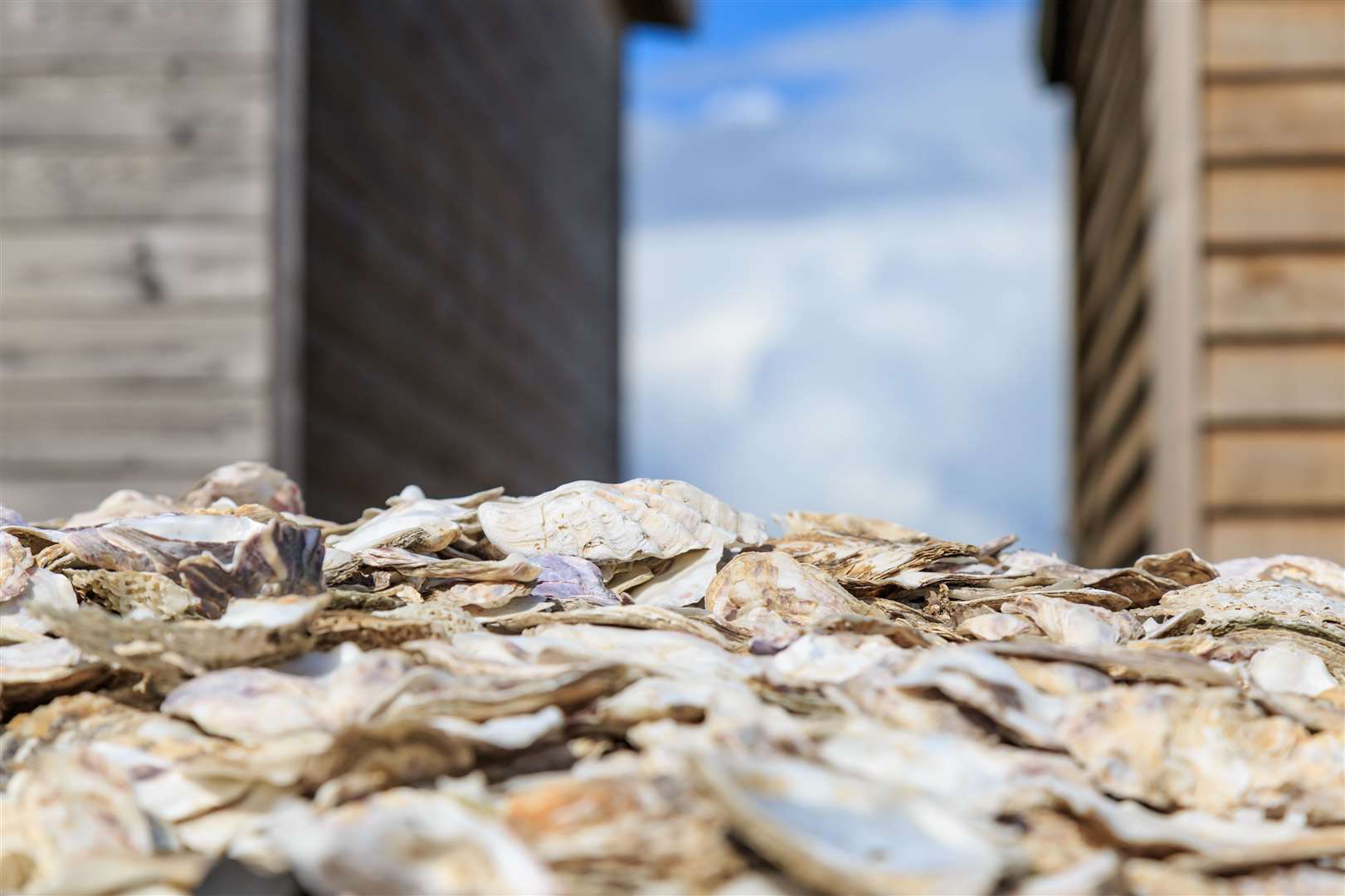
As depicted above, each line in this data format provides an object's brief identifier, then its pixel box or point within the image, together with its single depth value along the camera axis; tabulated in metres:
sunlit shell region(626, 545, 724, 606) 1.33
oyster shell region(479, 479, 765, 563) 1.36
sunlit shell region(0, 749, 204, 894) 0.83
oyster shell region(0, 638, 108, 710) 1.03
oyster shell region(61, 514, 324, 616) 1.13
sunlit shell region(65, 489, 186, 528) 1.60
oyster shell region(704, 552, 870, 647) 1.20
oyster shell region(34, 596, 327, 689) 0.96
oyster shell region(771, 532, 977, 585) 1.37
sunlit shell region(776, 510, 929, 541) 1.67
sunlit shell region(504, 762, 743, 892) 0.76
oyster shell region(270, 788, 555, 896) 0.72
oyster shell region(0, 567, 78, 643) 1.12
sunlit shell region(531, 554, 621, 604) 1.27
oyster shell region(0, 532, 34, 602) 1.18
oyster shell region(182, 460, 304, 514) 1.72
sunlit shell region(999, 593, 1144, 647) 1.17
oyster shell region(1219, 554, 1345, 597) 1.52
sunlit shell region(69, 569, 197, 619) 1.16
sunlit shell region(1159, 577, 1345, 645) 1.22
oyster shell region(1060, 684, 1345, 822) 0.91
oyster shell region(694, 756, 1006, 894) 0.72
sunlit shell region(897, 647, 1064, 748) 0.91
